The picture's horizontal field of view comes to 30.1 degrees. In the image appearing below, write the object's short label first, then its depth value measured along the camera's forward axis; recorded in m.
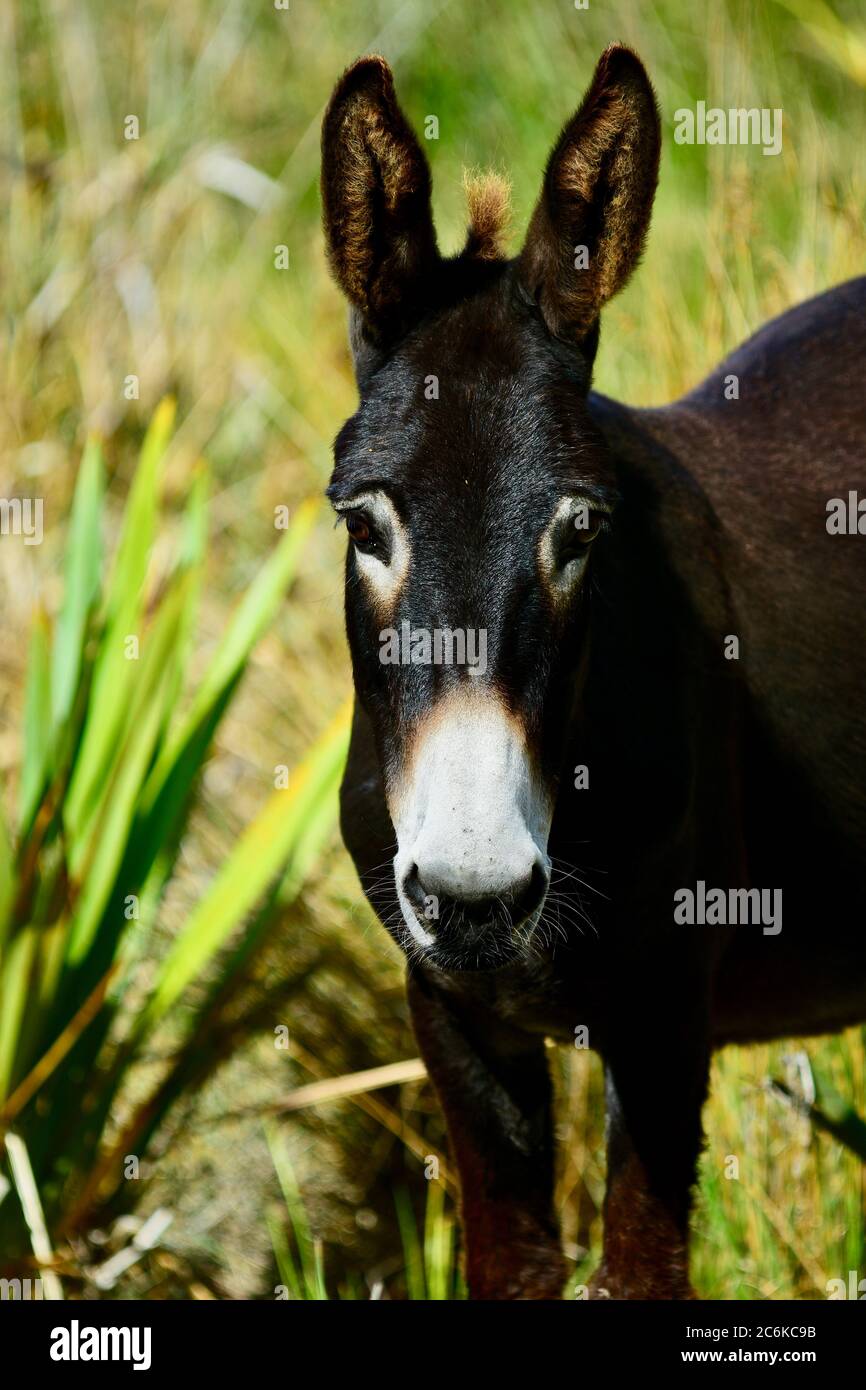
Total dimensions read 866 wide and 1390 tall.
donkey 2.53
